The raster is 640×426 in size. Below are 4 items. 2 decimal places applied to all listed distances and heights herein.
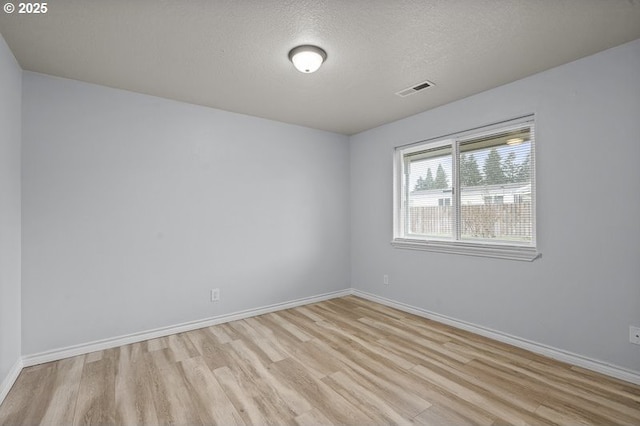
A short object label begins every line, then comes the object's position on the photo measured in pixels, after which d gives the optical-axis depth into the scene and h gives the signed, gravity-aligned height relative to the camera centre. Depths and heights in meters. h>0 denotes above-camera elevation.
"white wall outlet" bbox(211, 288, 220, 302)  3.40 -0.94
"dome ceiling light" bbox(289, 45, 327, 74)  2.21 +1.19
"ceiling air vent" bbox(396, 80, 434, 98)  2.86 +1.24
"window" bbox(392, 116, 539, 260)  2.83 +0.22
